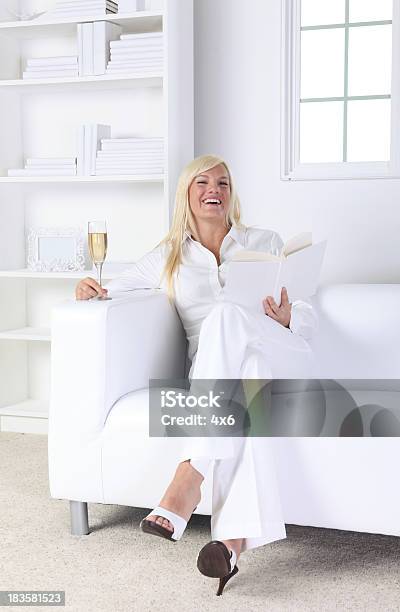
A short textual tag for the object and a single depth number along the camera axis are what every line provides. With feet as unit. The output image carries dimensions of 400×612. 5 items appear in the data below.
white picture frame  12.59
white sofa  7.54
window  11.91
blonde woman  7.27
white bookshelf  12.26
